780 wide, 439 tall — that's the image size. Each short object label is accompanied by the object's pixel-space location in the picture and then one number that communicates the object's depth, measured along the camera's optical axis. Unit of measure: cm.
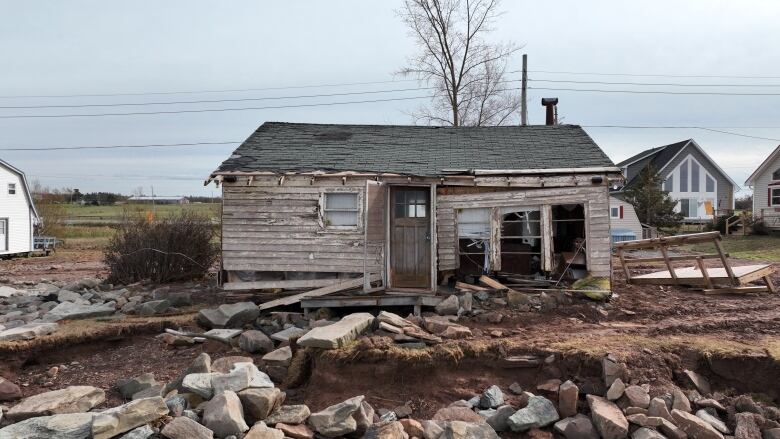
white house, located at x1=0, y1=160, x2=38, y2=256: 2791
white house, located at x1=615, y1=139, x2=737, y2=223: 3809
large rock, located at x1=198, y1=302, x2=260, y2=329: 973
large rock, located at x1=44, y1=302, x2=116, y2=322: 998
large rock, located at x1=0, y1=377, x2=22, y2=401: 703
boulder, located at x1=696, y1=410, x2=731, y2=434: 642
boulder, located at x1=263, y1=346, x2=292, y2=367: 755
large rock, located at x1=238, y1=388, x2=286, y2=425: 635
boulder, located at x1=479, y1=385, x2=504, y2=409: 677
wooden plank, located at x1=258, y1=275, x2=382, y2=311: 1075
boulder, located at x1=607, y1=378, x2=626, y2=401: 673
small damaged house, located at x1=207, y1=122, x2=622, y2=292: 1112
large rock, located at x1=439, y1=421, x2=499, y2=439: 595
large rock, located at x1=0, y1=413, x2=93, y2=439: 575
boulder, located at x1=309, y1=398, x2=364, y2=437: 614
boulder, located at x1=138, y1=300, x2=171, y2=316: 1047
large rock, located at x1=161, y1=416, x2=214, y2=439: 575
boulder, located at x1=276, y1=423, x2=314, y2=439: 607
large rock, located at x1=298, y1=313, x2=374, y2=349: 753
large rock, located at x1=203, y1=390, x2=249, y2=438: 596
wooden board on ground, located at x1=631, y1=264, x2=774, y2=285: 1167
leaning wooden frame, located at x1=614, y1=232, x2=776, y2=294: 1143
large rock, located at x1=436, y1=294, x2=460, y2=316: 984
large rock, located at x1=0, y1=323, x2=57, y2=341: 835
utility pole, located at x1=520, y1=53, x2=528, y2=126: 2342
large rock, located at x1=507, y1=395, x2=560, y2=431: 638
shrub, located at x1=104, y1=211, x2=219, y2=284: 1478
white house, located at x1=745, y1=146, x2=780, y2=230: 2966
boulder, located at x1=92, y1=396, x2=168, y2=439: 577
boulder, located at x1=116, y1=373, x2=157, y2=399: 708
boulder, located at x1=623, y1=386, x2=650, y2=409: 660
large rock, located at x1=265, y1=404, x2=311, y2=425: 632
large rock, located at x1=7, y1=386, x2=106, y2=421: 629
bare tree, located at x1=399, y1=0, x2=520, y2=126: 2564
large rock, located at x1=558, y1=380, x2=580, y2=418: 671
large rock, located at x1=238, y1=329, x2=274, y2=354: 835
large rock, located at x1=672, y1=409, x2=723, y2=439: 619
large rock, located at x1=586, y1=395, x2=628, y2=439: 621
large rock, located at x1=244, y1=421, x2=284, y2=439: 585
